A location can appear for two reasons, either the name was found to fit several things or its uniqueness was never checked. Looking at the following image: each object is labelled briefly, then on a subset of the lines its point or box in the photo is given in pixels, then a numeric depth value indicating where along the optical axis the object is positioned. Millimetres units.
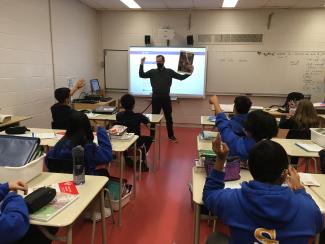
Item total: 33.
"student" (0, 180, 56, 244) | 1163
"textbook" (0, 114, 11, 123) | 3391
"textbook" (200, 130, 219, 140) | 2982
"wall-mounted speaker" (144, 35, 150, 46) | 6445
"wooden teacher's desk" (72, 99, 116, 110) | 5328
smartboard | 6430
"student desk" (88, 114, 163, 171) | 4043
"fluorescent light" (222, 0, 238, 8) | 5594
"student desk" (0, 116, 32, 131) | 3390
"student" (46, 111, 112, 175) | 2106
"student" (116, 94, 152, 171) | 3621
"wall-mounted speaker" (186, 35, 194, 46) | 6289
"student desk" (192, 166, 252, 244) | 1648
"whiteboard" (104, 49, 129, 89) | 6805
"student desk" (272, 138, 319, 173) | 2628
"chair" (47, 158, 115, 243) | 2129
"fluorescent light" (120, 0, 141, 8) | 5754
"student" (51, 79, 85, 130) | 3645
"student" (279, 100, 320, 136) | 3406
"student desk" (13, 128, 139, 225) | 2647
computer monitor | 6406
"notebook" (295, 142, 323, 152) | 2742
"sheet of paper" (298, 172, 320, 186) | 1903
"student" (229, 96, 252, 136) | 2604
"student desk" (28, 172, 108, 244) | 1344
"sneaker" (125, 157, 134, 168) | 4129
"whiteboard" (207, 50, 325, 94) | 6180
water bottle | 1752
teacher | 5508
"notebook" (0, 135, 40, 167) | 1744
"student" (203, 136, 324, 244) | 1105
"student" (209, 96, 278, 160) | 1911
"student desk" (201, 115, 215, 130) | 3869
